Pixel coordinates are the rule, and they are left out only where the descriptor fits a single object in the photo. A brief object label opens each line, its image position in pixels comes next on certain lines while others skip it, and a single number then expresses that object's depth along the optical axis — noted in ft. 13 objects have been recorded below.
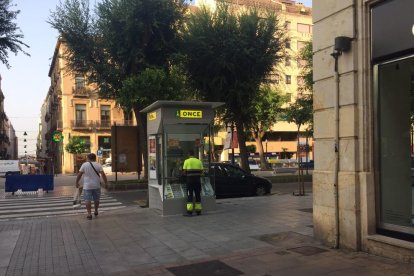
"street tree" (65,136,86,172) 173.37
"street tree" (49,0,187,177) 69.41
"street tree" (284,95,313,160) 86.48
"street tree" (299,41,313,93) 86.32
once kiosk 37.68
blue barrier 66.95
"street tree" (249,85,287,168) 132.98
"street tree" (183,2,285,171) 73.04
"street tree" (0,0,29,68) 47.74
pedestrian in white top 36.76
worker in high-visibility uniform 36.60
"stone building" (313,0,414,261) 21.76
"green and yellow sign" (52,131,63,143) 107.45
